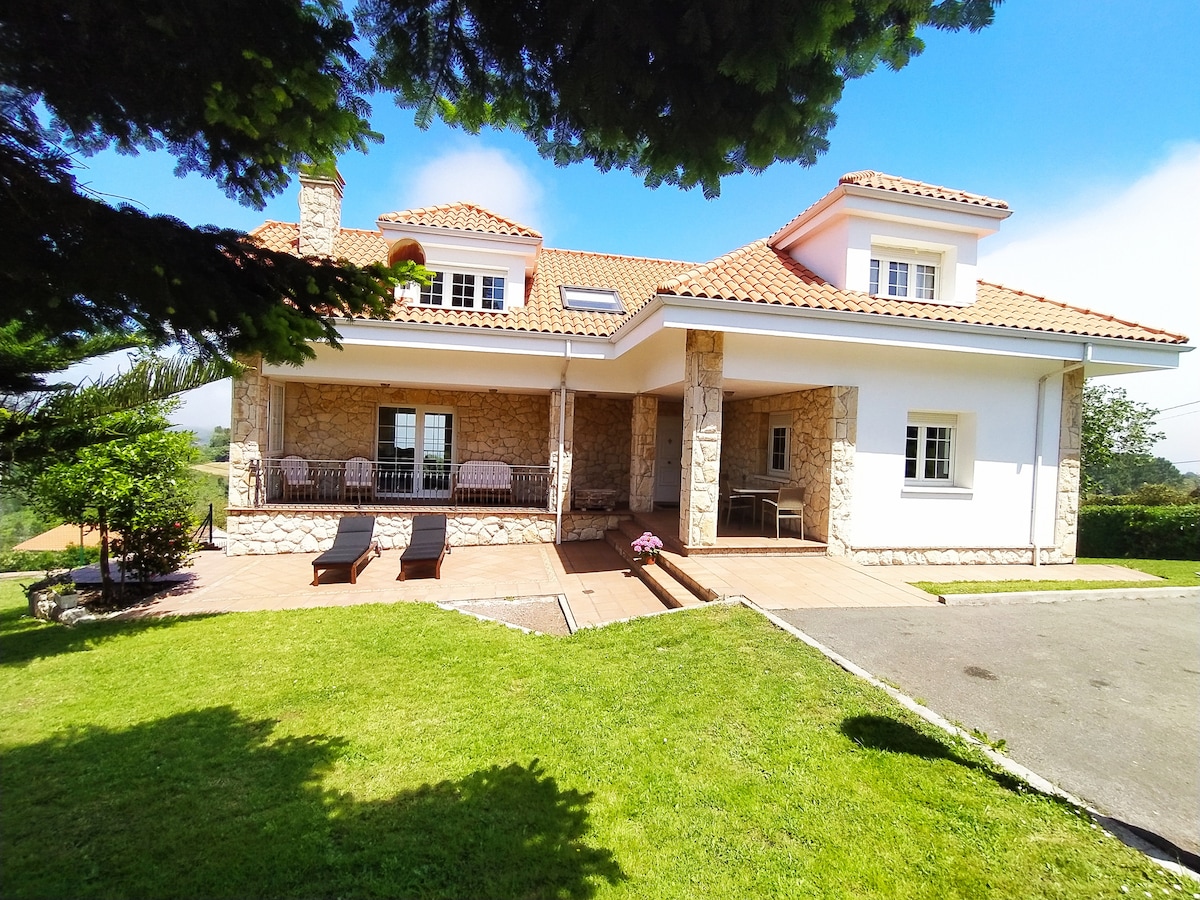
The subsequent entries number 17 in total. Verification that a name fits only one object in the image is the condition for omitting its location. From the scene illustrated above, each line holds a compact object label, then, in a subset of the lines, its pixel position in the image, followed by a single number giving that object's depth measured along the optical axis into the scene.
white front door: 15.91
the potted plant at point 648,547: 9.57
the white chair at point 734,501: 12.39
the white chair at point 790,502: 10.16
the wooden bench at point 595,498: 13.45
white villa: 9.33
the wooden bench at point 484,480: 14.05
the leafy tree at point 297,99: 2.19
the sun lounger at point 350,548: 9.61
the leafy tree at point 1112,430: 20.78
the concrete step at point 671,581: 7.46
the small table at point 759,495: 10.42
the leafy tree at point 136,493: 8.05
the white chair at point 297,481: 13.08
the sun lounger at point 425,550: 10.02
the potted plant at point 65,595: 8.44
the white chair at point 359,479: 13.43
